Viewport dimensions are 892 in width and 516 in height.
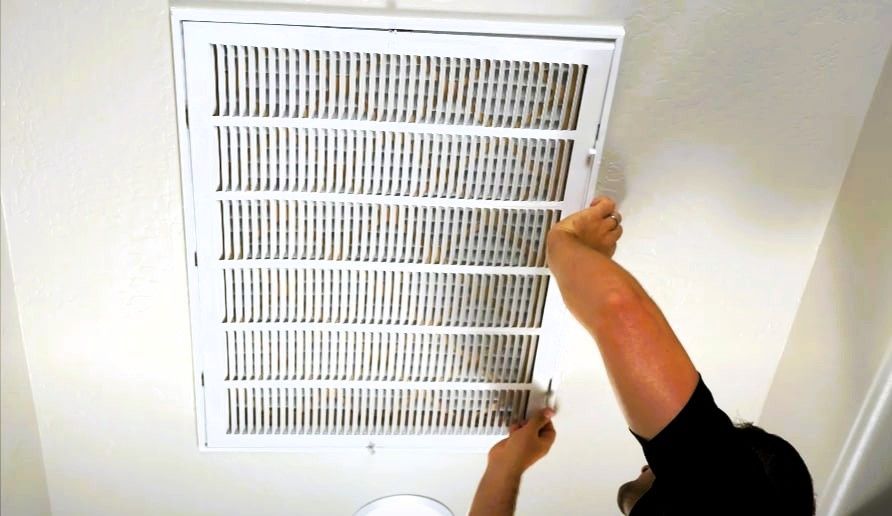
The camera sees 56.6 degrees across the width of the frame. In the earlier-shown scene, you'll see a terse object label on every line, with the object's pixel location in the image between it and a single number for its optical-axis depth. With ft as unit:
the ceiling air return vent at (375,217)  4.06
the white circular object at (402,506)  4.72
